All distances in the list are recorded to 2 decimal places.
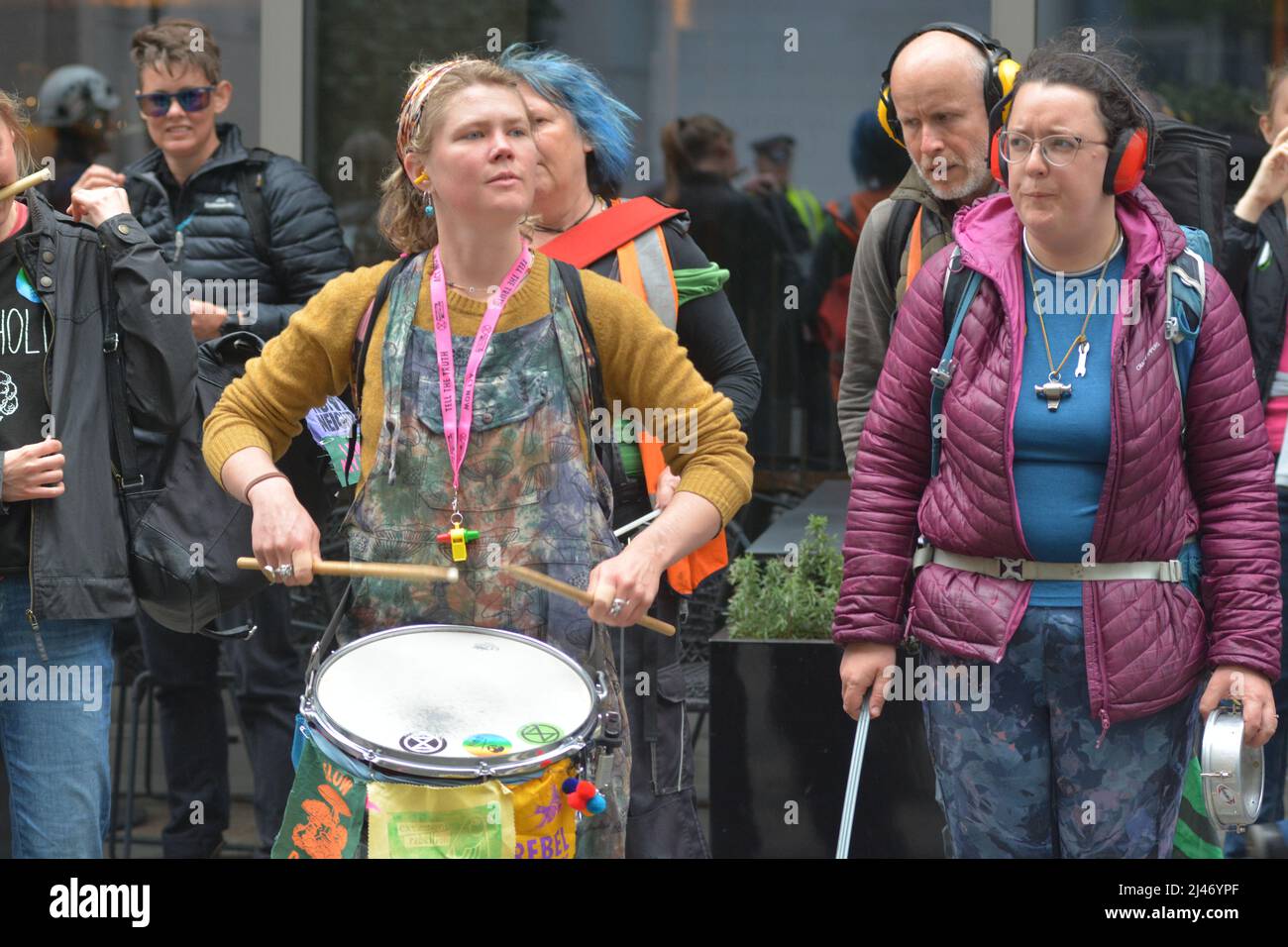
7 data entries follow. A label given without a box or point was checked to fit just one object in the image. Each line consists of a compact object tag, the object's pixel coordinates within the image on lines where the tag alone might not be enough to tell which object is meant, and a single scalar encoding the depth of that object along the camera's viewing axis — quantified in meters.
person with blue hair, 8.67
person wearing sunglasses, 10.66
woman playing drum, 6.61
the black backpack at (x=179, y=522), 8.32
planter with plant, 10.01
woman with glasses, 6.98
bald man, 8.34
